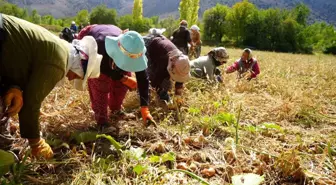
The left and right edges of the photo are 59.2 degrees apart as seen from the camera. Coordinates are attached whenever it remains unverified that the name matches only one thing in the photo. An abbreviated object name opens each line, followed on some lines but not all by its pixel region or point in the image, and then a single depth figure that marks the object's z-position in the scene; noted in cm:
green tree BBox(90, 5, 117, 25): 5234
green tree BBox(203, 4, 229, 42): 4212
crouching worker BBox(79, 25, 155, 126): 226
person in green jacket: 170
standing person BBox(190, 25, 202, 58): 685
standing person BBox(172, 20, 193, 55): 603
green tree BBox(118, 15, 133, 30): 5225
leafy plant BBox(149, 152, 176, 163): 190
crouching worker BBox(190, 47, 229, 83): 418
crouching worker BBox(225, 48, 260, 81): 501
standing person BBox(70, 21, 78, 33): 1099
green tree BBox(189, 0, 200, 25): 3209
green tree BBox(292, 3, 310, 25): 4572
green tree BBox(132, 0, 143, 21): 5360
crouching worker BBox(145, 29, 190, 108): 303
